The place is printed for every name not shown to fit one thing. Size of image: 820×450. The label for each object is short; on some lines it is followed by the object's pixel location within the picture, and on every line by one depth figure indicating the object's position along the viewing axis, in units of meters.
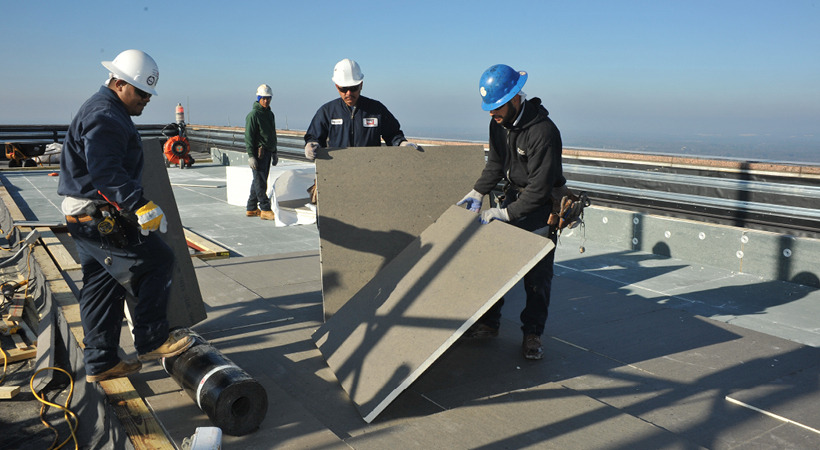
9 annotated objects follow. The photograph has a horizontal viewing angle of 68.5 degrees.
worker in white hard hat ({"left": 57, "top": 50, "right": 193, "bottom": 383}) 3.39
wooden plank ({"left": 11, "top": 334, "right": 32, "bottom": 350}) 4.96
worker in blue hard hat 4.01
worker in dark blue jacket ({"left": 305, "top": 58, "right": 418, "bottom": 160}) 5.45
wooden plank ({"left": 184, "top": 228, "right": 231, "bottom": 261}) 7.28
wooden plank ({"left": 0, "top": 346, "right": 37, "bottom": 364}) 4.60
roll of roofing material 3.10
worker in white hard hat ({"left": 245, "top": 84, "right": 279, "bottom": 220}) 10.02
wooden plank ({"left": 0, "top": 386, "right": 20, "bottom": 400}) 3.99
